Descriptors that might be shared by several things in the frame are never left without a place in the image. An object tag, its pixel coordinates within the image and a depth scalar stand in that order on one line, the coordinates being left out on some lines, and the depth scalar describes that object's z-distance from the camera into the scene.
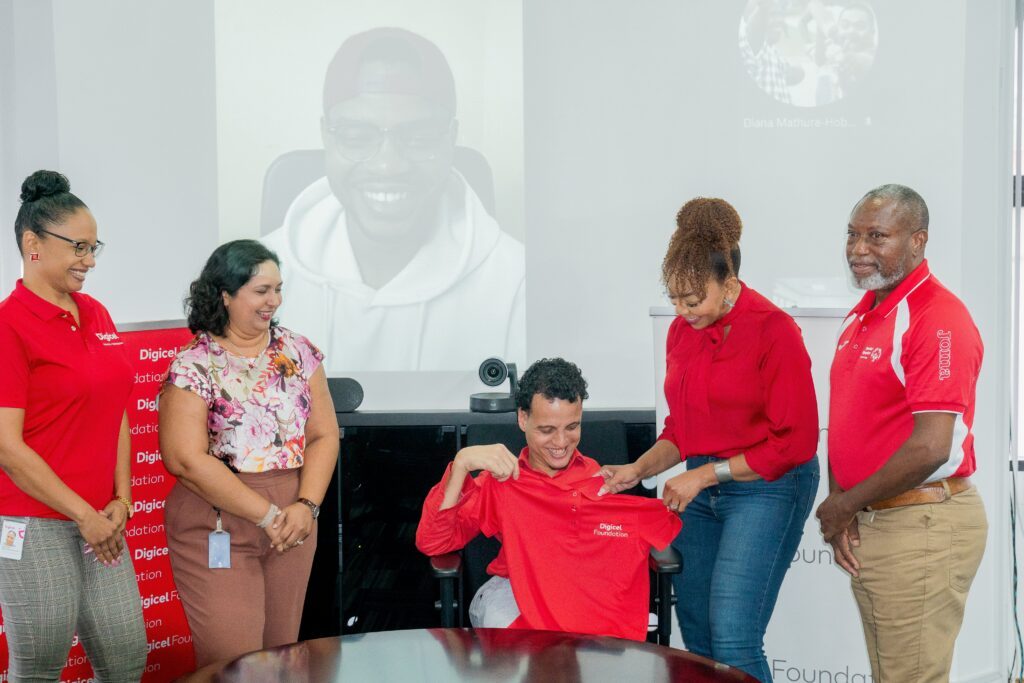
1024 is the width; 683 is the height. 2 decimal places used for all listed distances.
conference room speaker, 3.44
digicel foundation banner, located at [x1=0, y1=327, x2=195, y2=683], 2.94
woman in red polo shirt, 2.17
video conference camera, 3.37
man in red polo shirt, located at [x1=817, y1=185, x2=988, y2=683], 2.08
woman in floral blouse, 2.36
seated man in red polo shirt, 2.33
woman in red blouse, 2.34
